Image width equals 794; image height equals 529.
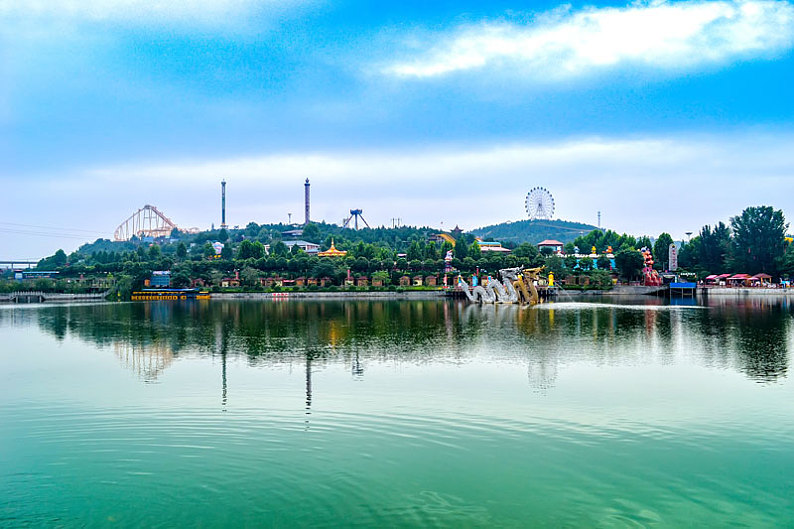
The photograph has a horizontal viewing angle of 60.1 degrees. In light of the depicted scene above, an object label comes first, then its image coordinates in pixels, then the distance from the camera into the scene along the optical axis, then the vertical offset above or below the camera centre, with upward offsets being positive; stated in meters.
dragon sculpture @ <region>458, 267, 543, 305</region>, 73.31 -1.82
